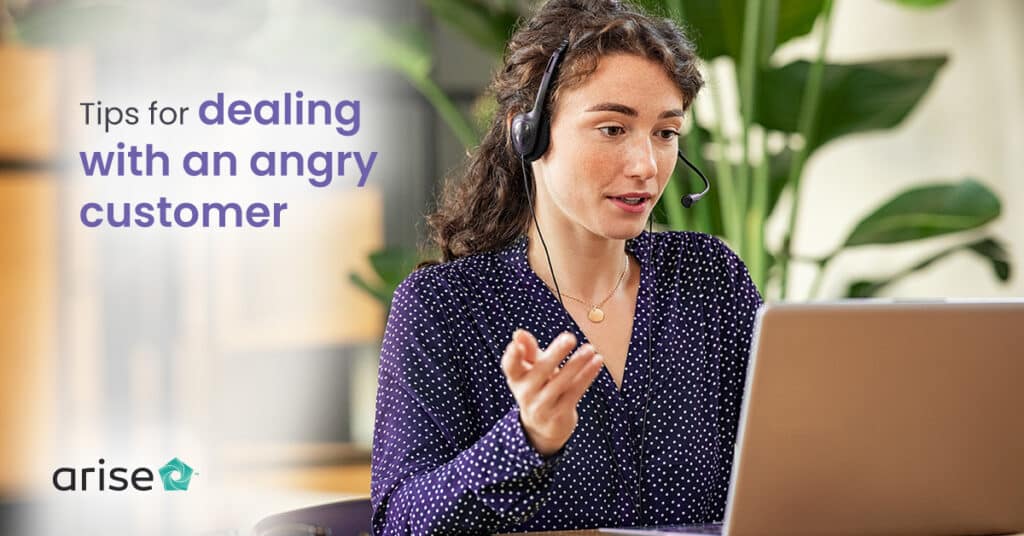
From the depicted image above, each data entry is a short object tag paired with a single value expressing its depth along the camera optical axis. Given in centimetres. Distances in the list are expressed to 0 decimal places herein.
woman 376
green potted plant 472
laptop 341
